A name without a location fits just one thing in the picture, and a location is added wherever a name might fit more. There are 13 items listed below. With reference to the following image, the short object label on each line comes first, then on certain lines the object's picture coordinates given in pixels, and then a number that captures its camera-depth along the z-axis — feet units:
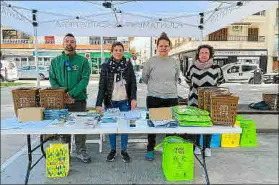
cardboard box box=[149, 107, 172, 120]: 10.82
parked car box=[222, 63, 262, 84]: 66.33
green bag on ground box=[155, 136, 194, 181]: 11.25
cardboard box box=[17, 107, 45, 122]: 10.70
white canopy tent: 16.55
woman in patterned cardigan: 13.14
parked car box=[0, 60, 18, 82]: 67.41
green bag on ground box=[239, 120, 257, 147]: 15.21
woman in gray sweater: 12.61
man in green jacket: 12.62
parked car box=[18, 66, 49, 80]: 81.56
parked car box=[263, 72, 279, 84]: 68.69
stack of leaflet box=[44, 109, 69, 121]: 11.10
